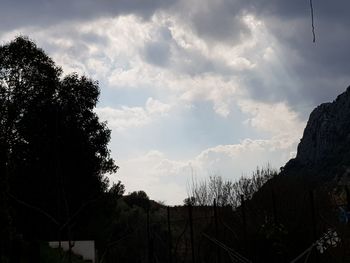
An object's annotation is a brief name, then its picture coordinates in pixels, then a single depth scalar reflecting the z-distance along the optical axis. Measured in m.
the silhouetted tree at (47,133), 26.11
